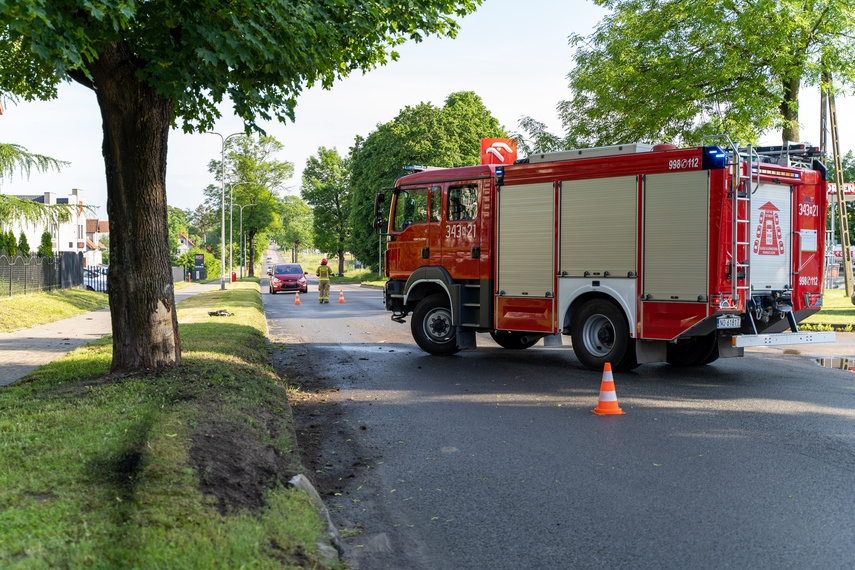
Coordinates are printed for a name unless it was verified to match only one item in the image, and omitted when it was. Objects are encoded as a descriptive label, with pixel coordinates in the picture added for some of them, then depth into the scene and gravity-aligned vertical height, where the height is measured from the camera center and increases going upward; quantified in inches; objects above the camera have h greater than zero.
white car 1346.0 -31.8
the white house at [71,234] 3482.8 +186.1
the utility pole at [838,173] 804.0 +106.5
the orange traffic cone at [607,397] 310.8 -55.1
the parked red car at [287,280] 1584.6 -24.9
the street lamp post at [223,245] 1542.8 +50.9
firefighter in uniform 1167.7 -21.7
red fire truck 374.6 +9.1
